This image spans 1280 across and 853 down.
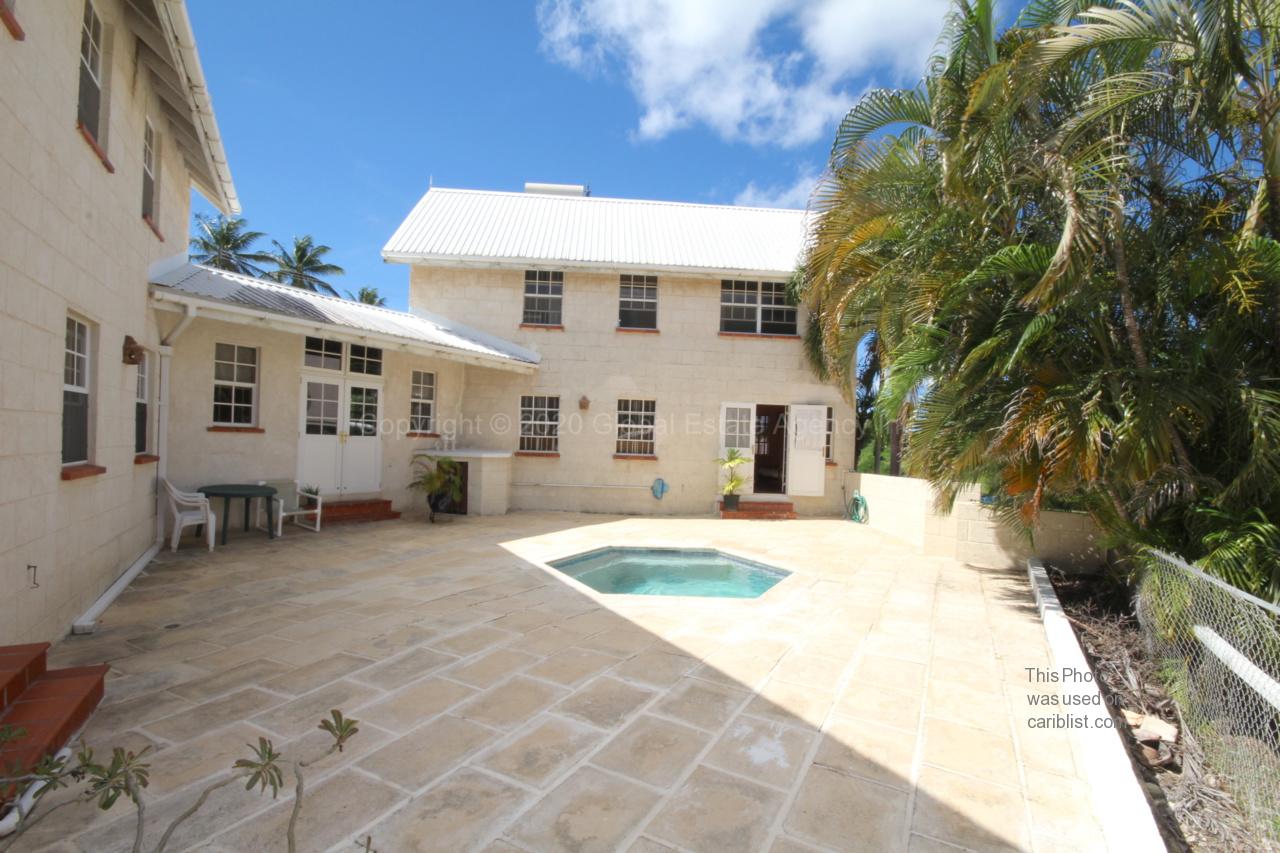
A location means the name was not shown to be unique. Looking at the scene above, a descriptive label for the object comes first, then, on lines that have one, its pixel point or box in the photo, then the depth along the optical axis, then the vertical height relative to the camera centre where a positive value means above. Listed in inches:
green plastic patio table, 297.7 -38.4
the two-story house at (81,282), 135.3 +39.3
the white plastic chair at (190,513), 270.9 -45.6
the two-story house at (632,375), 474.9 +46.0
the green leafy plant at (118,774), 49.4 -32.3
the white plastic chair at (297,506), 339.0 -51.4
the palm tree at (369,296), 1386.6 +306.3
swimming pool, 278.2 -74.9
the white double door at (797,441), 478.3 -6.9
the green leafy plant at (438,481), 384.8 -38.9
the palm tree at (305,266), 1222.9 +333.4
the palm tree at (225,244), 1108.5 +339.6
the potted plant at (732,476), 468.8 -36.0
